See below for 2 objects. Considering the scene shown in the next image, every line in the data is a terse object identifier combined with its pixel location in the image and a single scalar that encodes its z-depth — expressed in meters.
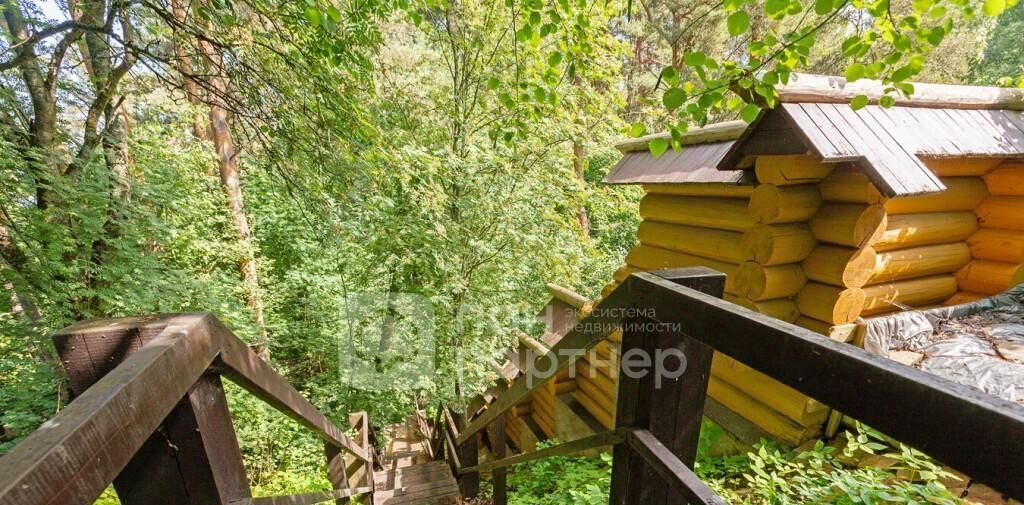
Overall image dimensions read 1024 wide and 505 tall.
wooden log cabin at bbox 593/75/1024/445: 2.40
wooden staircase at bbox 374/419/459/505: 4.85
